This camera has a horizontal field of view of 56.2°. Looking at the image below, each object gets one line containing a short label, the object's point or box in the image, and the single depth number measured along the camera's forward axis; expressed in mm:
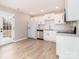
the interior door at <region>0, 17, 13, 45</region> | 5136
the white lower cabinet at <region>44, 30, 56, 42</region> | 5841
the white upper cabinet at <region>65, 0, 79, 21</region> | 1271
